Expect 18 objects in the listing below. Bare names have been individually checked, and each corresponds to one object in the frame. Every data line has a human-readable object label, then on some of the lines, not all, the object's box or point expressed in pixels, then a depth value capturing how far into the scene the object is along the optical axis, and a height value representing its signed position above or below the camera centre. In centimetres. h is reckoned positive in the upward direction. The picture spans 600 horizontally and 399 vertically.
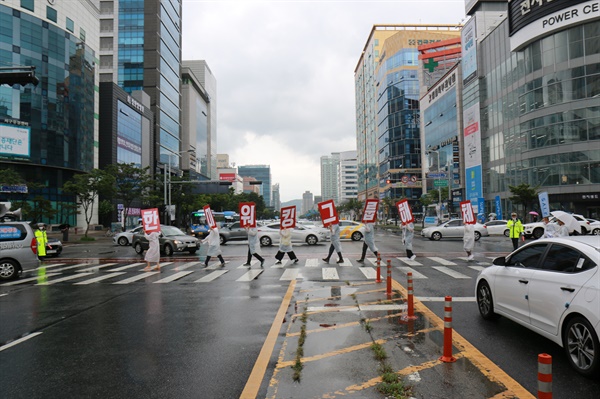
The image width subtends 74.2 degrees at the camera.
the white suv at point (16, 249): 1280 -106
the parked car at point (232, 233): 2932 -149
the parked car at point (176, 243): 2005 -145
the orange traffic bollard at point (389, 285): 902 -172
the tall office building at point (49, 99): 4150 +1331
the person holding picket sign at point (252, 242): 1505 -111
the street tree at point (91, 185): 3766 +294
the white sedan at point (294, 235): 2527 -148
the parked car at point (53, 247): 2162 -173
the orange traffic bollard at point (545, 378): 270 -116
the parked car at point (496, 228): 3158 -151
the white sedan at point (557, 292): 435 -108
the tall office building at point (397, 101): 9356 +2691
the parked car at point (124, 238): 2982 -174
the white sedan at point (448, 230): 3044 -156
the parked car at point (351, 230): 2922 -138
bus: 3528 -83
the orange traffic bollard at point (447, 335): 488 -156
